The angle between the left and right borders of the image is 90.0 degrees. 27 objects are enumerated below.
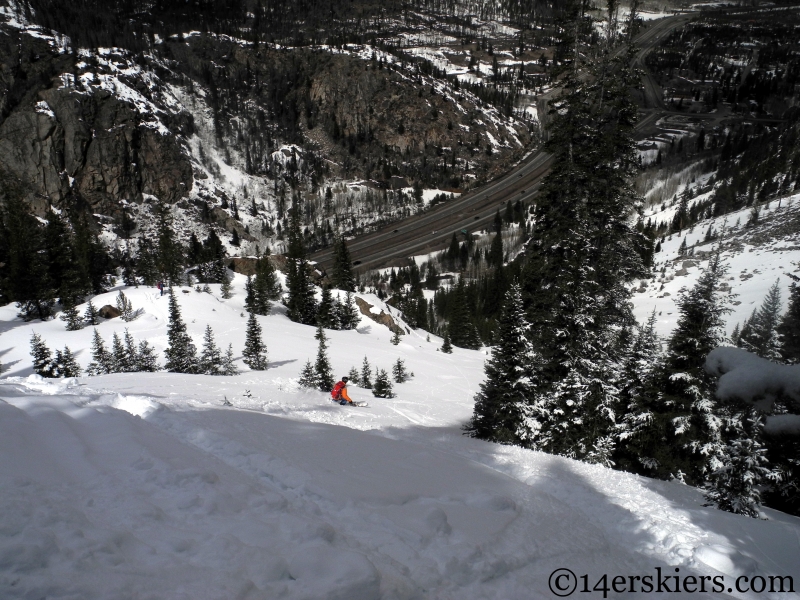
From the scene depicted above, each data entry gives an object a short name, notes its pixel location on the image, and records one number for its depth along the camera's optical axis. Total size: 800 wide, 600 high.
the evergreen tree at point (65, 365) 21.39
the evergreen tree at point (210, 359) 20.62
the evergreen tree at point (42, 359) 21.52
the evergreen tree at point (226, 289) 39.28
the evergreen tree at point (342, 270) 50.41
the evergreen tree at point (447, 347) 35.94
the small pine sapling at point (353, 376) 21.22
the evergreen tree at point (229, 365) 20.63
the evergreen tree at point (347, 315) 38.62
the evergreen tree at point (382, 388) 18.31
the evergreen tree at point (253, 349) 22.48
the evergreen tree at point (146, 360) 22.14
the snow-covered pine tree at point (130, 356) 22.08
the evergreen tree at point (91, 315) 30.56
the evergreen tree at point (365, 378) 21.55
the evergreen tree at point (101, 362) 21.92
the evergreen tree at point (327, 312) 38.00
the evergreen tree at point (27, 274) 34.09
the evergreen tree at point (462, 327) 49.00
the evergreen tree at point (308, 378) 17.60
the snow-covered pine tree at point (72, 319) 30.08
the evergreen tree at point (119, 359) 22.08
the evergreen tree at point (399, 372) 23.55
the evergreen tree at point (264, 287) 38.31
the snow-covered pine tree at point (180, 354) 20.84
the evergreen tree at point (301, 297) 40.31
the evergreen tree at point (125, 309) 32.38
